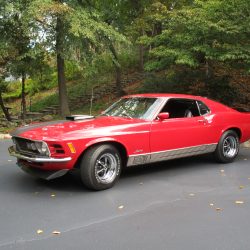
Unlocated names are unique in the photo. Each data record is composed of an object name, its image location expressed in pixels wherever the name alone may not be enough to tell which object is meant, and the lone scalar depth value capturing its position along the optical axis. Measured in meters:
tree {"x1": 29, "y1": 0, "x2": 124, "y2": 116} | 14.39
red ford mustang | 6.12
